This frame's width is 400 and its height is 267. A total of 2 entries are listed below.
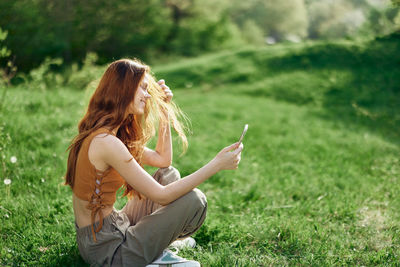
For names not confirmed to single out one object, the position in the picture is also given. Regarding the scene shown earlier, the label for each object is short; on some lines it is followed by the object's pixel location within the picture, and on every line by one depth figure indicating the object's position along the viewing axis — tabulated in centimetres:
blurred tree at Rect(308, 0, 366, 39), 3086
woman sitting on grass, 209
